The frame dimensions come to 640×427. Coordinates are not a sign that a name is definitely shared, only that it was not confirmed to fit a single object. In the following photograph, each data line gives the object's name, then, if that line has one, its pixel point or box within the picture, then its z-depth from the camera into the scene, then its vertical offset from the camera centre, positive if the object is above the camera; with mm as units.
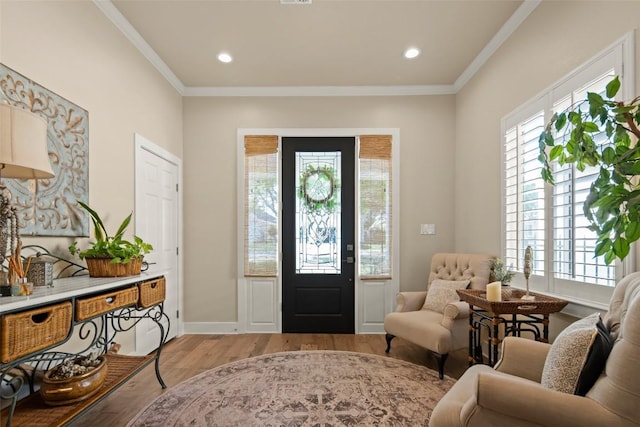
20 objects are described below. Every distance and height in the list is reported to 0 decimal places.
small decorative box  1671 -284
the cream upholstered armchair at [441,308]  2715 -863
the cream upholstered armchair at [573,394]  1103 -644
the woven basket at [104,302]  1619 -475
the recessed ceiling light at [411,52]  3229 +1615
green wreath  4062 +345
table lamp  1323 +259
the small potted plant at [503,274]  2652 -468
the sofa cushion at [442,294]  3143 -750
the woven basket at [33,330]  1208 -454
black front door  4016 -216
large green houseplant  1140 +157
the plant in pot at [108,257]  2102 -257
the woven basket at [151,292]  2209 -531
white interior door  3139 -19
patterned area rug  2102 -1290
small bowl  1697 -899
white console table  1260 -503
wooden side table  2109 -620
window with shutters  1938 +97
